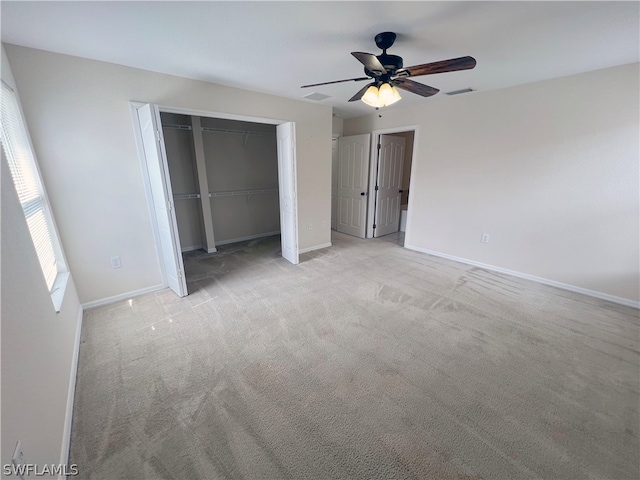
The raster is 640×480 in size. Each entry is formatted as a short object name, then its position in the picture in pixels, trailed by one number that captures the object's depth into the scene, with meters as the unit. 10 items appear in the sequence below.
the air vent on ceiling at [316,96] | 3.49
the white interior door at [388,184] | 4.93
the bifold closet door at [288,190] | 3.50
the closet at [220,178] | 4.12
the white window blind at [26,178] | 1.75
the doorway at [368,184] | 4.89
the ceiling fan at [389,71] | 1.71
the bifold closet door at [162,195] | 2.48
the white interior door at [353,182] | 4.96
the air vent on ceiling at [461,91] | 3.23
